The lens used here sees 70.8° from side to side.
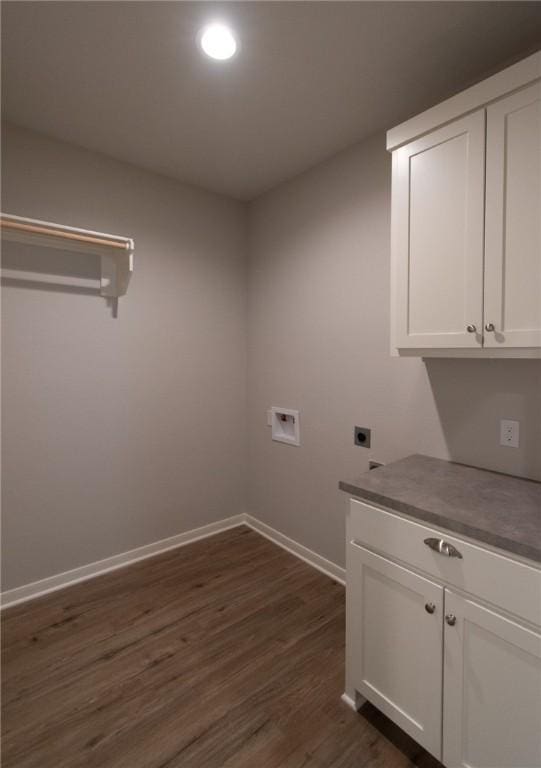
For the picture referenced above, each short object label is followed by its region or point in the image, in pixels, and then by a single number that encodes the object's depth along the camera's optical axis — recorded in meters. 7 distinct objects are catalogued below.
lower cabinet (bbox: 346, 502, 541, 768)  1.04
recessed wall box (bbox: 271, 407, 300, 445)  2.63
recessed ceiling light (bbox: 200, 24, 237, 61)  1.41
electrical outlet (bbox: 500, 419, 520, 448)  1.57
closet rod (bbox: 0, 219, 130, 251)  1.76
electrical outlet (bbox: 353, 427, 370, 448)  2.18
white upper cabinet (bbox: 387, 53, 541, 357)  1.26
